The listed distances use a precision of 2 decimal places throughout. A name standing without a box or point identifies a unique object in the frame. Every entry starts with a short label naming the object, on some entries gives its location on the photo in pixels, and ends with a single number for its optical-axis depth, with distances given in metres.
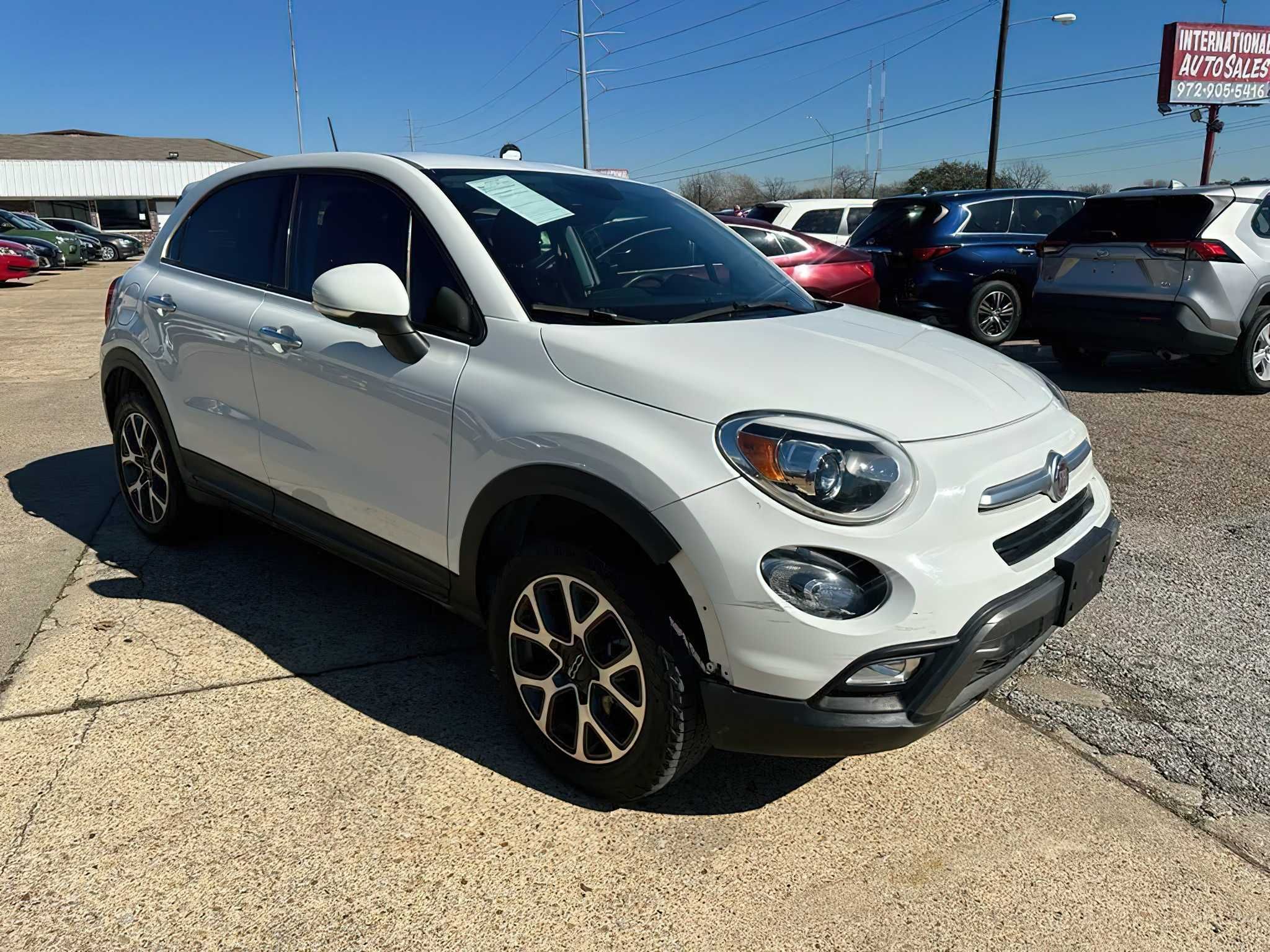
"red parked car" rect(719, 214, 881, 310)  9.18
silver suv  7.68
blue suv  10.12
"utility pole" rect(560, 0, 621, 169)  43.03
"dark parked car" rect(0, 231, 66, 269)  27.58
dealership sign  31.05
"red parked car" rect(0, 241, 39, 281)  22.94
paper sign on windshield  3.16
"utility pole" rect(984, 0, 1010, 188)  25.19
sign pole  30.69
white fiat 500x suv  2.27
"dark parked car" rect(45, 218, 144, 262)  35.97
